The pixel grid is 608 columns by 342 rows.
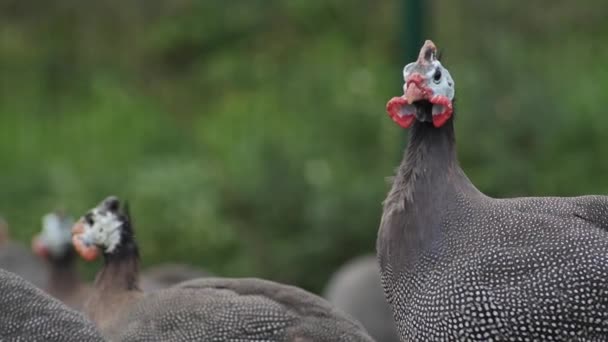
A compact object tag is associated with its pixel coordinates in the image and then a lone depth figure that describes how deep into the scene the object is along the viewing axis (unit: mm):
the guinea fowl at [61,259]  17234
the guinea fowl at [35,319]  10047
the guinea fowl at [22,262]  18234
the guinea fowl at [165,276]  16766
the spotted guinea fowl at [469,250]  9719
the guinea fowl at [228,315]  11281
